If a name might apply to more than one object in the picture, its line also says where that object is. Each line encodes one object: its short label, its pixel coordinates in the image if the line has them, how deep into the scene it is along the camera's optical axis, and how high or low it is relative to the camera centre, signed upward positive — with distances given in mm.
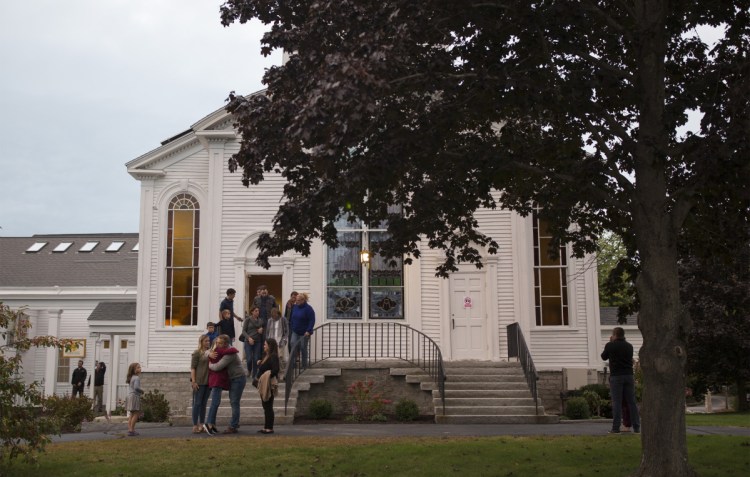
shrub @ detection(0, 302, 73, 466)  9727 -620
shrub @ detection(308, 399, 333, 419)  15898 -978
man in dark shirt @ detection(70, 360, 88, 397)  23766 -586
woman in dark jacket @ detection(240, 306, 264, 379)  15930 +430
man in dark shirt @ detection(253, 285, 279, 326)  17078 +1122
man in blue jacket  16469 +743
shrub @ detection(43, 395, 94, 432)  15328 -1057
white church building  19000 +1839
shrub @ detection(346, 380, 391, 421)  15977 -849
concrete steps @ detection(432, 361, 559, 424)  15203 -738
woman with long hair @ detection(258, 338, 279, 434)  12953 -340
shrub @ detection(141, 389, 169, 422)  18250 -1093
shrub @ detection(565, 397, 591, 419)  16766 -1020
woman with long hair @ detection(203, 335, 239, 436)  13039 -299
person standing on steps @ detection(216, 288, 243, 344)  16188 +755
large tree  8172 +2606
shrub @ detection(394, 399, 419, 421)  15883 -1015
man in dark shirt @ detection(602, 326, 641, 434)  12836 -363
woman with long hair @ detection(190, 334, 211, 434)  13383 -365
